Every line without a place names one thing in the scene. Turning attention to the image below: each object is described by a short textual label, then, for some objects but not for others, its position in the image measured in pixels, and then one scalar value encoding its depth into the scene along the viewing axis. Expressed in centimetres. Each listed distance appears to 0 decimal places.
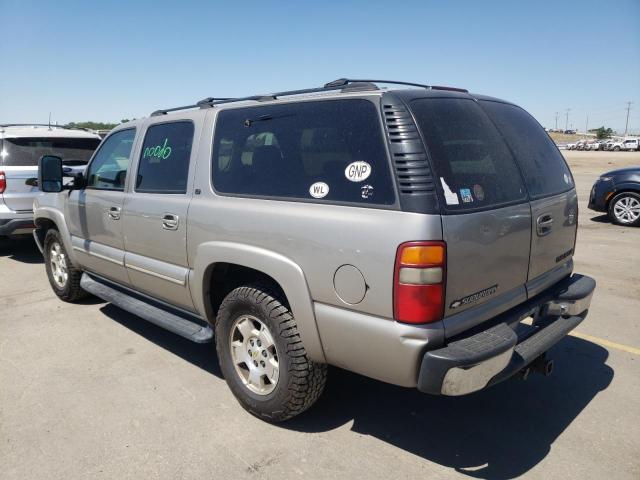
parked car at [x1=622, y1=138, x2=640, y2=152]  6036
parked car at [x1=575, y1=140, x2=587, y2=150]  6743
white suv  691
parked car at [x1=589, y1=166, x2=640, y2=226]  961
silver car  234
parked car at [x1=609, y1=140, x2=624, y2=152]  6150
